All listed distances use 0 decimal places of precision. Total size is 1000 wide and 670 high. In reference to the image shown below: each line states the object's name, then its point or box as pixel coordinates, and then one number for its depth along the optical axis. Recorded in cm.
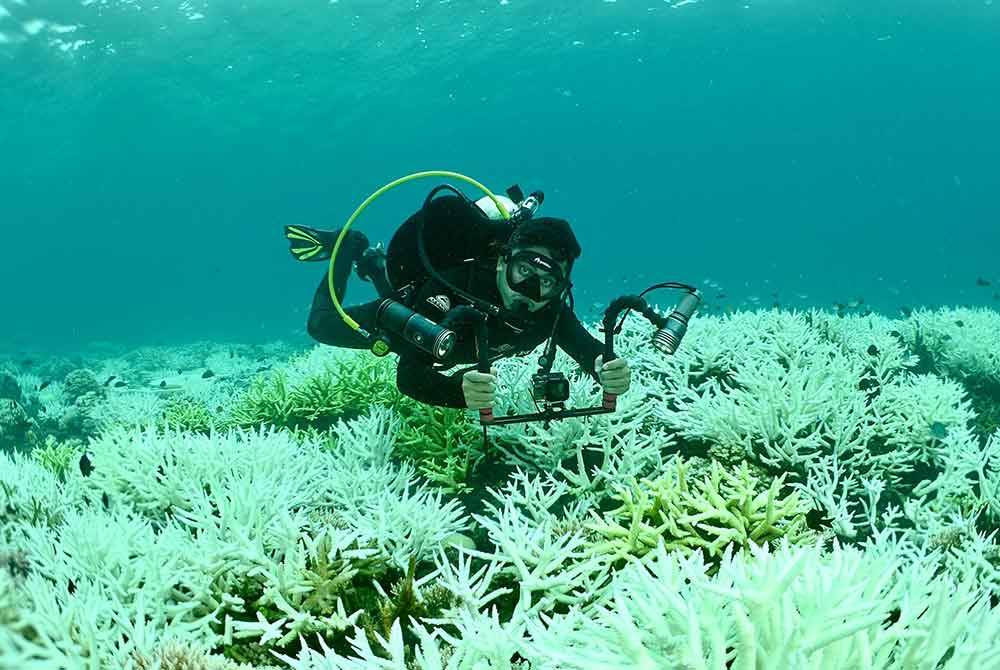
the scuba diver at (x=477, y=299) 430
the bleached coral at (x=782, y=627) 165
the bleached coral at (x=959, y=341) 912
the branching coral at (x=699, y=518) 338
